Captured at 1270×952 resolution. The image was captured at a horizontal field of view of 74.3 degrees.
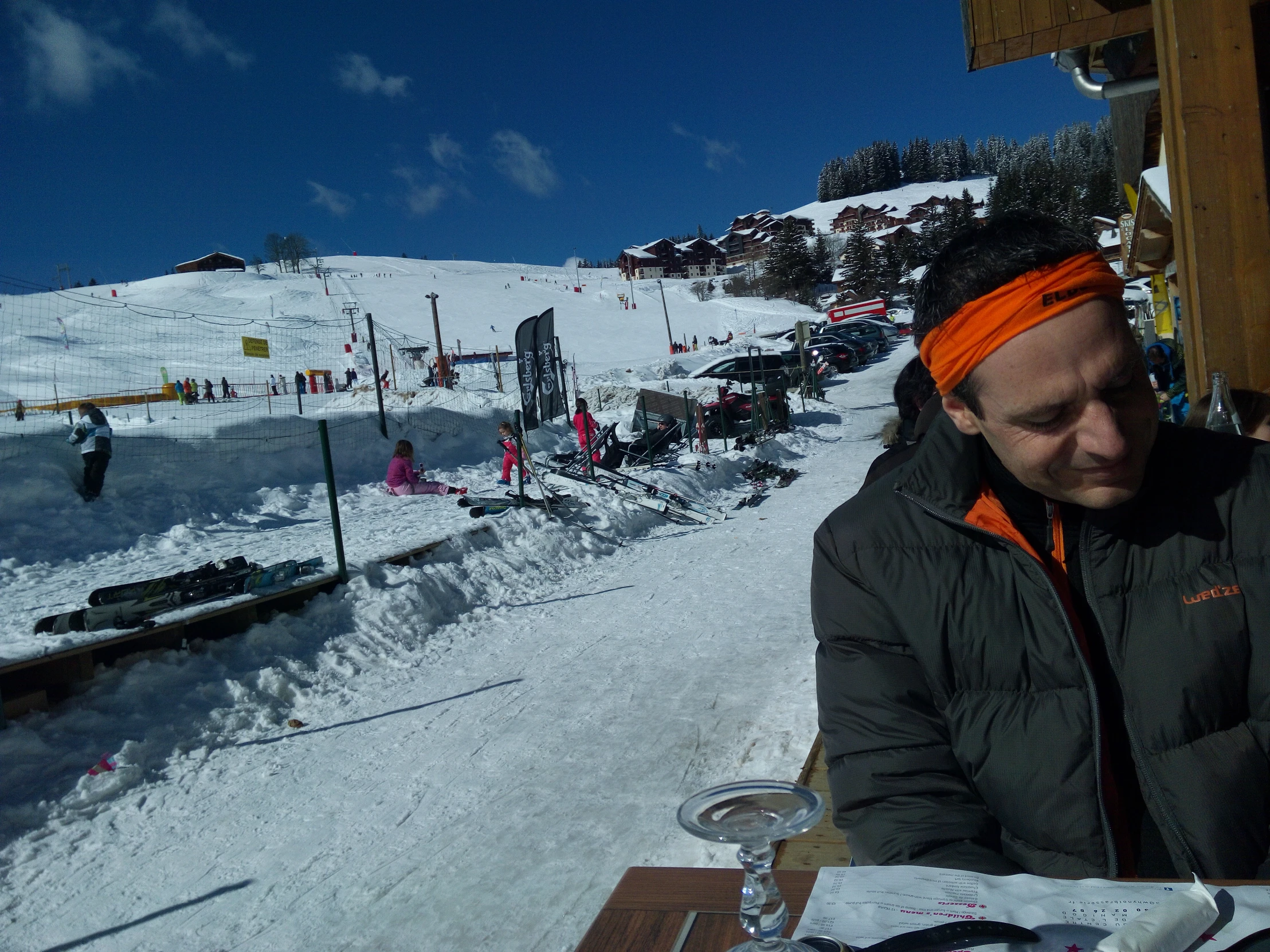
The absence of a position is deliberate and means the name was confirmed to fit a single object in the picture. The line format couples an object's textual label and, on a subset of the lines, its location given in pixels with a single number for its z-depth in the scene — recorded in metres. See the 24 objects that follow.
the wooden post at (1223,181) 3.37
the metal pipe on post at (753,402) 17.69
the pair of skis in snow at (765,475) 13.59
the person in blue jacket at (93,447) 10.39
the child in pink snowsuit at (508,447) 12.10
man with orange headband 1.50
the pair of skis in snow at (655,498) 11.16
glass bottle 3.15
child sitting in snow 12.13
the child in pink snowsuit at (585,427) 13.92
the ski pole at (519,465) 10.36
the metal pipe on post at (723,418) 16.81
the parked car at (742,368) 25.59
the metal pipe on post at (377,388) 14.33
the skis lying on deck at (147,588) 5.92
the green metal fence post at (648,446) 15.28
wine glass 1.00
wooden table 1.27
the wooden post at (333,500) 6.94
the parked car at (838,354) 30.41
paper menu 1.12
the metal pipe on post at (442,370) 30.89
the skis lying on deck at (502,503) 9.79
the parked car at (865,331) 36.03
